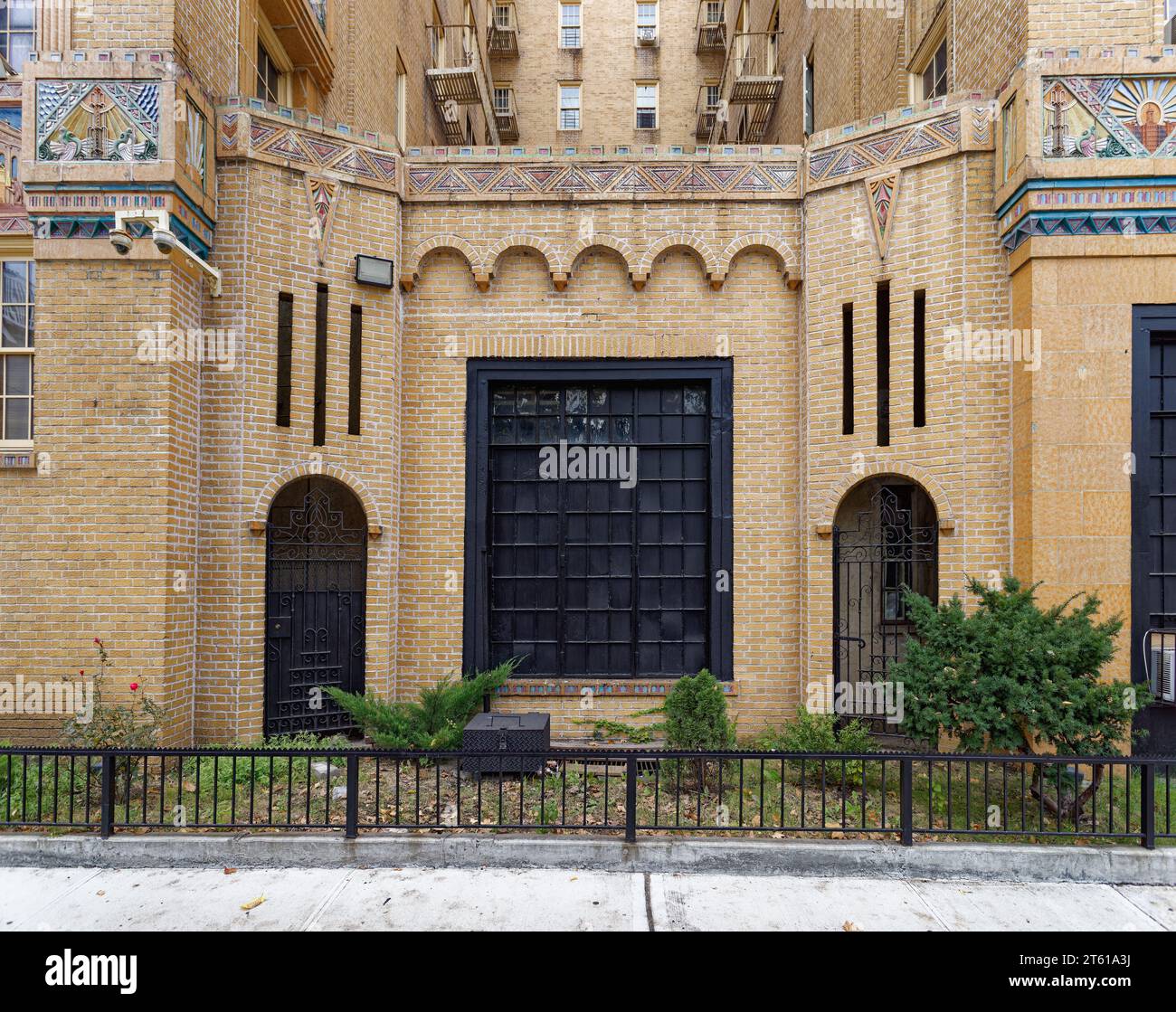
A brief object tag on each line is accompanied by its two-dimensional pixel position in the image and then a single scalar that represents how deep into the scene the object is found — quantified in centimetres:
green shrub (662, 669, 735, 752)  710
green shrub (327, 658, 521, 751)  753
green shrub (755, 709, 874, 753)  694
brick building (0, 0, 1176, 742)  747
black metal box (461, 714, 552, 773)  689
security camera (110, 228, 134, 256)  680
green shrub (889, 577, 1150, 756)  580
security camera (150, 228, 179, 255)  708
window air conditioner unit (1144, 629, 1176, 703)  740
